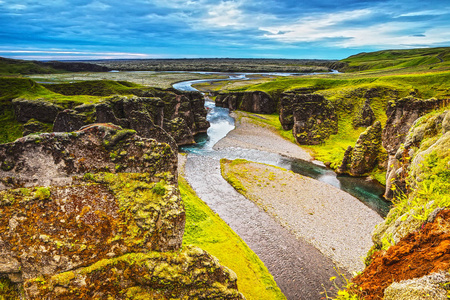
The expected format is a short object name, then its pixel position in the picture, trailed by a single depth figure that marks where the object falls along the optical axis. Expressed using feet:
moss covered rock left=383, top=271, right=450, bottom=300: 18.63
